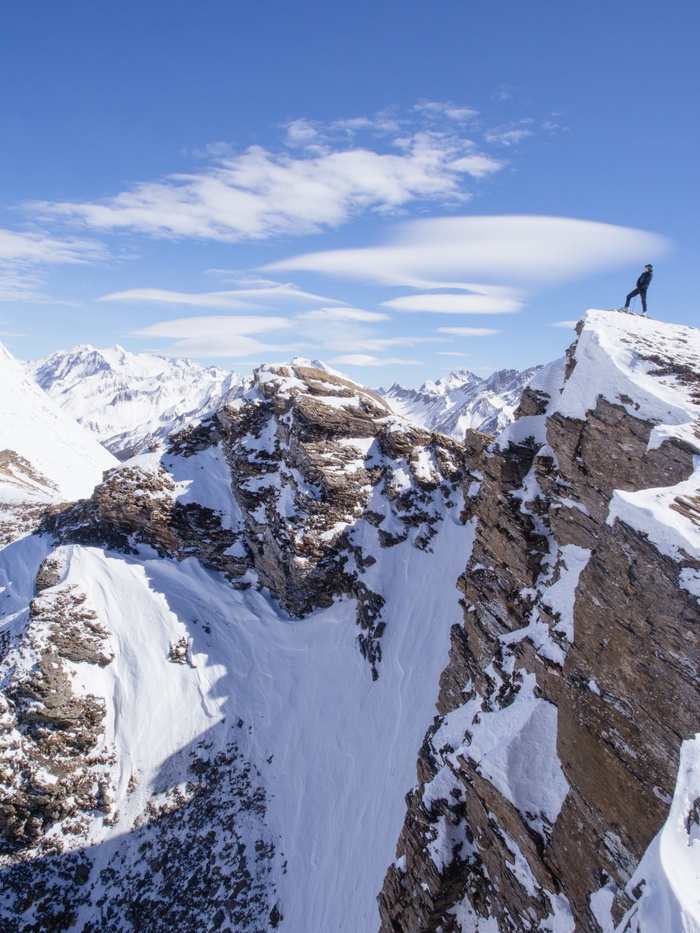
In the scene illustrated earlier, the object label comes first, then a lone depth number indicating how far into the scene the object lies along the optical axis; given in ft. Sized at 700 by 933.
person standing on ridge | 80.48
